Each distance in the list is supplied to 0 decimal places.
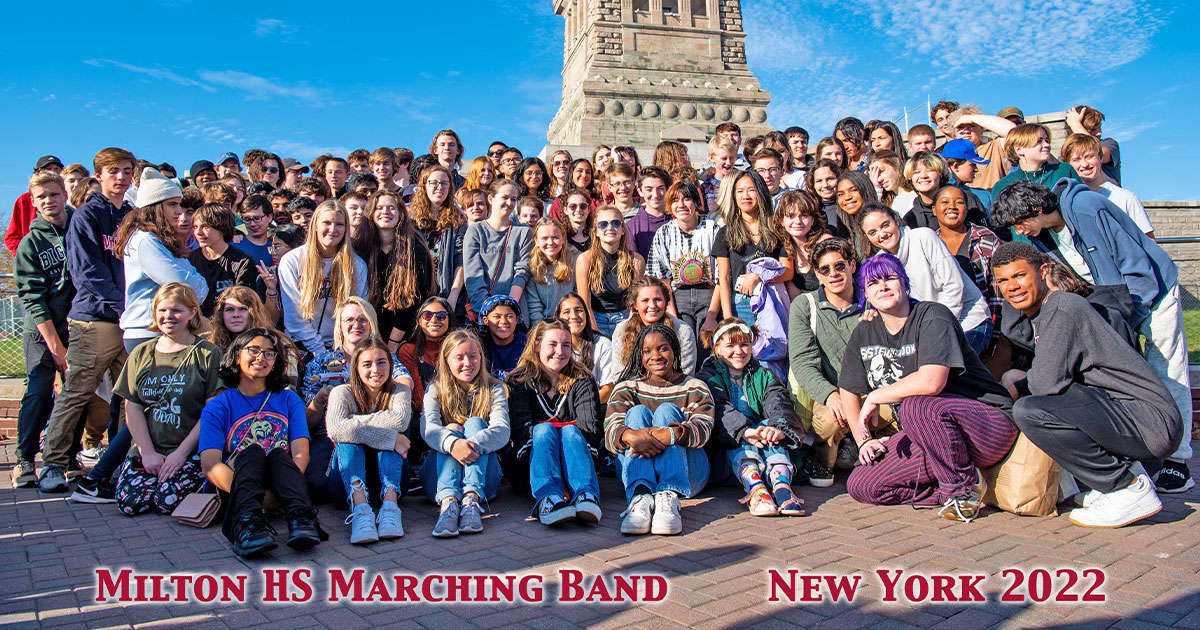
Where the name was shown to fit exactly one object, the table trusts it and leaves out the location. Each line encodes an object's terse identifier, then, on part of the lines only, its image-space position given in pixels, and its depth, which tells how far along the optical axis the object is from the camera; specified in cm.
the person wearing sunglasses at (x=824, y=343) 481
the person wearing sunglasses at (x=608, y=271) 582
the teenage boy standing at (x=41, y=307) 521
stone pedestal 2164
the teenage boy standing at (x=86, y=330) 504
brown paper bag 397
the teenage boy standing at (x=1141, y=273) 458
